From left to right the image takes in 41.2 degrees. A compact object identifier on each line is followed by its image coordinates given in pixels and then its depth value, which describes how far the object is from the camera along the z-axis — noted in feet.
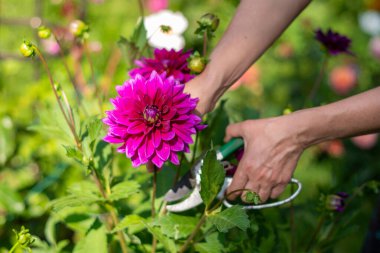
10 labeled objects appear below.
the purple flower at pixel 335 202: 3.11
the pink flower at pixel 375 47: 8.34
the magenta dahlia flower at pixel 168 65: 2.90
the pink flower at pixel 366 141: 7.22
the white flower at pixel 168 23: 6.77
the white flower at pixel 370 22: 8.91
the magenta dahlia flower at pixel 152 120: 2.37
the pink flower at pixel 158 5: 8.51
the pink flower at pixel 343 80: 7.82
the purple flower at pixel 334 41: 3.48
